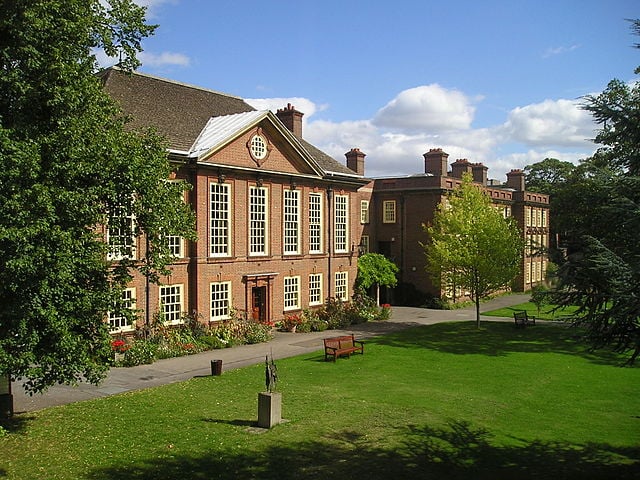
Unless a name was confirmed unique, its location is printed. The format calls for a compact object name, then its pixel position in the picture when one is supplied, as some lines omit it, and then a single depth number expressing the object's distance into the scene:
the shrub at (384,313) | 36.34
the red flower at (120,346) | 22.34
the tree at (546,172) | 77.86
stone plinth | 14.57
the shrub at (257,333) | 27.73
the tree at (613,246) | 9.23
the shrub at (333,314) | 33.19
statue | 15.16
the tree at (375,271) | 38.34
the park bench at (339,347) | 23.44
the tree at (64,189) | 11.43
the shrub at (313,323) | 31.71
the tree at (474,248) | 31.31
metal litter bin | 20.33
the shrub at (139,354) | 22.11
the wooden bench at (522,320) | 32.66
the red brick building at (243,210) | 27.31
